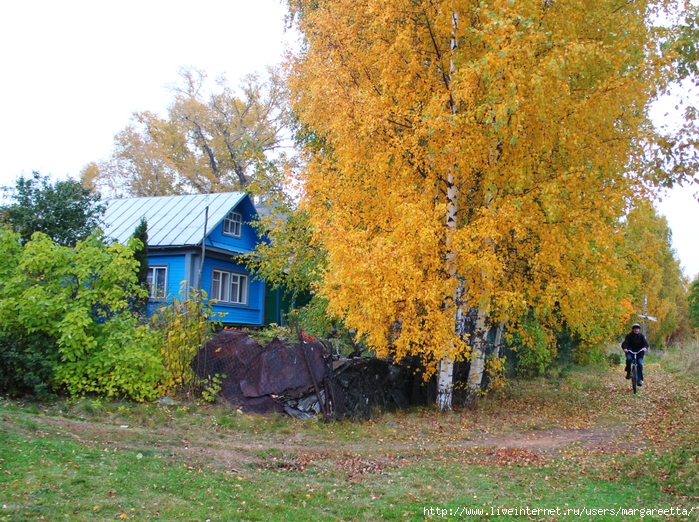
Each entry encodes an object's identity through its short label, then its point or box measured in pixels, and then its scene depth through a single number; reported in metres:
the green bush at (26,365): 9.82
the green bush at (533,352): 12.93
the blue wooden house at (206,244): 20.33
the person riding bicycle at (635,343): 13.61
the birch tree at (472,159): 9.68
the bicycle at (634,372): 14.20
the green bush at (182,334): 10.79
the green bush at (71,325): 9.98
